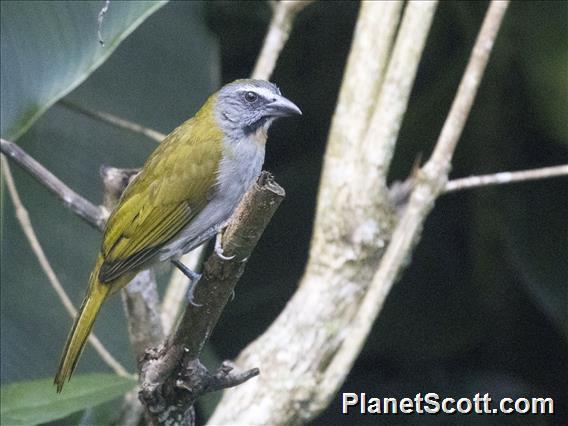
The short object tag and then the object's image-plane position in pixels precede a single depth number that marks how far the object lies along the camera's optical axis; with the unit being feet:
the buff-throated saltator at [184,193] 19.61
